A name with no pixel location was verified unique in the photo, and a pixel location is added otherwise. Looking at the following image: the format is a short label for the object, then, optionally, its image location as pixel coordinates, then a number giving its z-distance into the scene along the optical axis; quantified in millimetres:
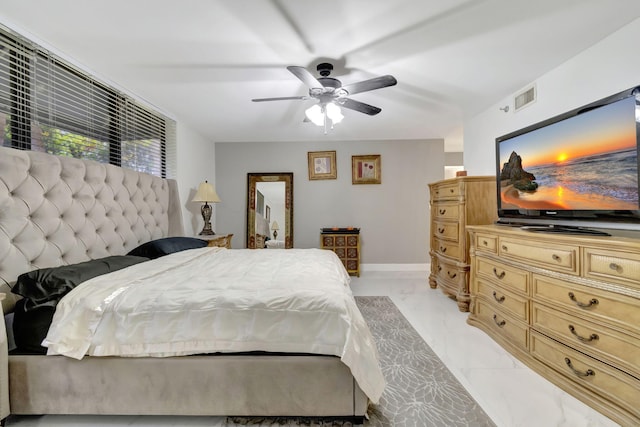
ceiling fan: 2015
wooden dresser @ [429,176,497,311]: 2984
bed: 1316
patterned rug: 1400
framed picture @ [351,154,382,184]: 4746
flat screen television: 1588
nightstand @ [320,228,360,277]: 4438
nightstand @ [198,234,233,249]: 3484
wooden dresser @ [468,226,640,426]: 1363
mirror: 4766
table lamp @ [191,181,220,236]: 3665
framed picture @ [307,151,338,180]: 4762
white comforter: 1302
